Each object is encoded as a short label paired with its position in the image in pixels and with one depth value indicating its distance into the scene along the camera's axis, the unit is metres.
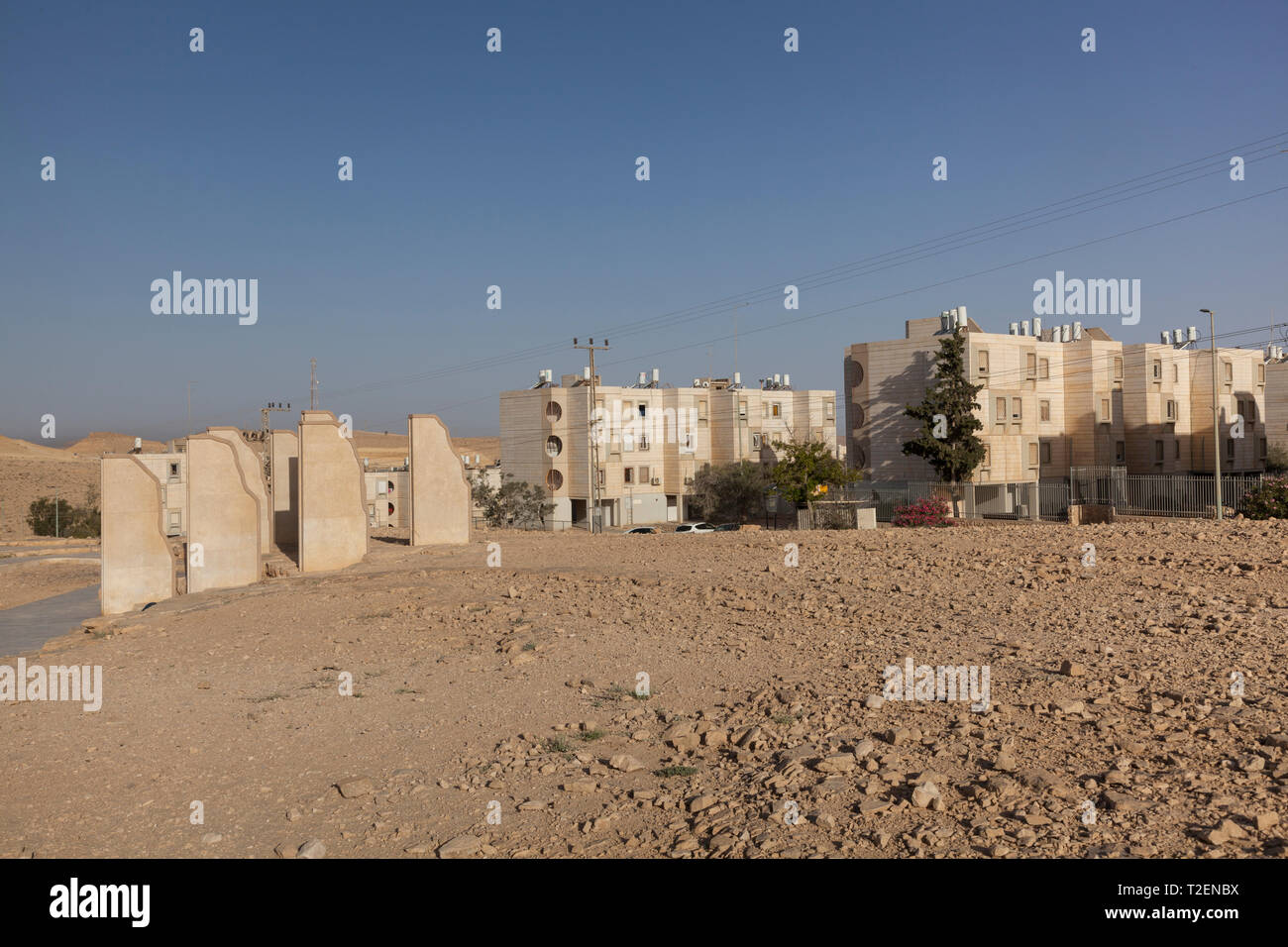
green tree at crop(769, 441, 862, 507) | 38.22
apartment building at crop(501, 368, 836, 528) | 63.81
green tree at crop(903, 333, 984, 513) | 46.59
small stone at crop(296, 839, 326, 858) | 6.17
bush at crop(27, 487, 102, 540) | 65.62
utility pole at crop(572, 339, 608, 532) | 44.53
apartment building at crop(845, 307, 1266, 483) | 50.62
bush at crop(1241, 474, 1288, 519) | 28.08
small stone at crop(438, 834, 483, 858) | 6.03
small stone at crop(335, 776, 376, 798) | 7.27
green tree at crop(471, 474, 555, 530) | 54.03
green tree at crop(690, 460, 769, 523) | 61.16
